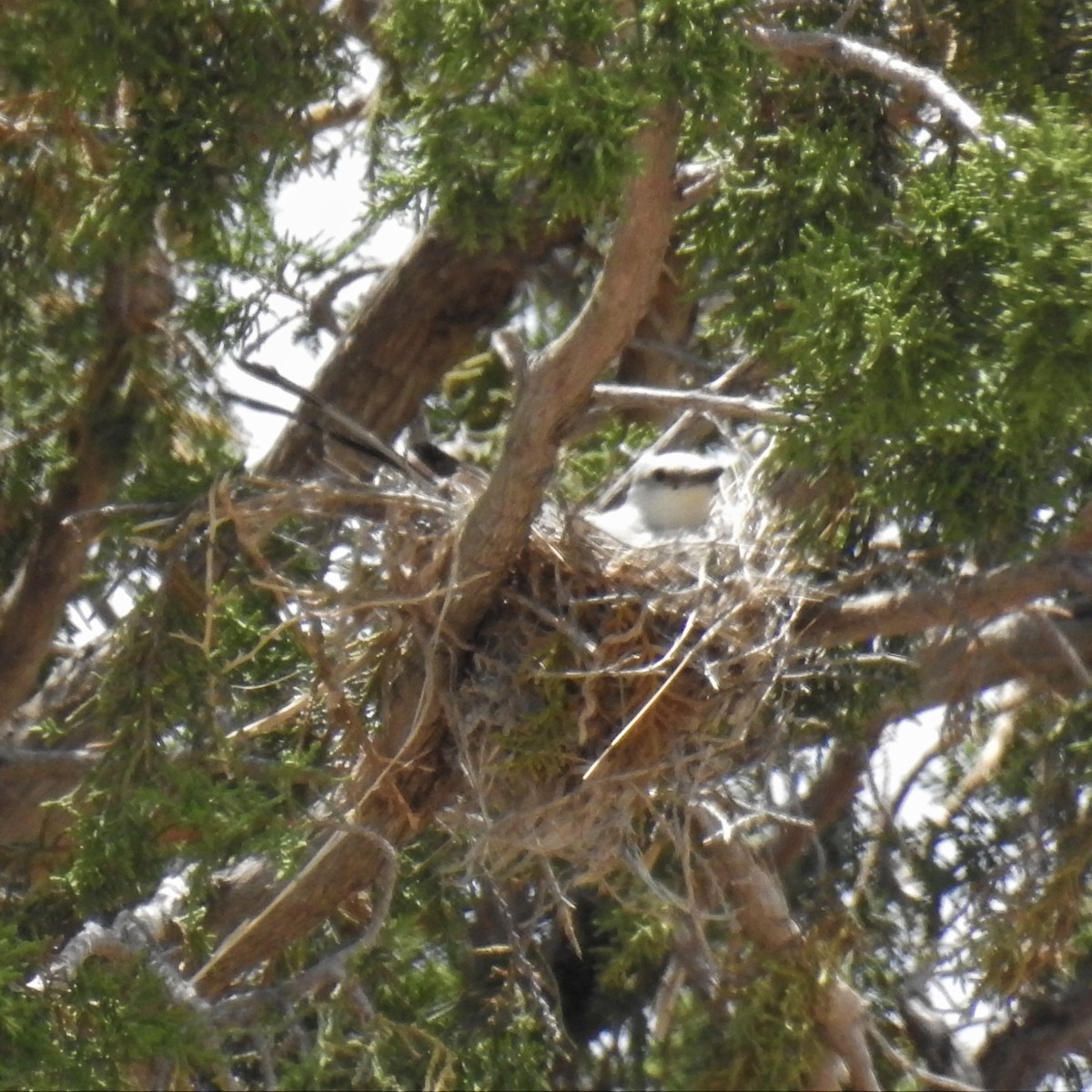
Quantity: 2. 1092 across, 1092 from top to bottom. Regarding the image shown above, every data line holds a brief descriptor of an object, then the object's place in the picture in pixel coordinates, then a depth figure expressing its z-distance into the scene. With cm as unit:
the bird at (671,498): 1037
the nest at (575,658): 869
